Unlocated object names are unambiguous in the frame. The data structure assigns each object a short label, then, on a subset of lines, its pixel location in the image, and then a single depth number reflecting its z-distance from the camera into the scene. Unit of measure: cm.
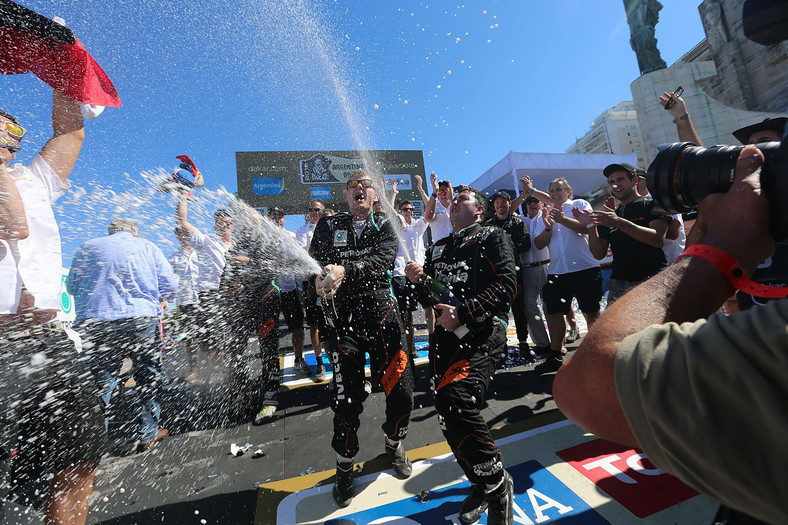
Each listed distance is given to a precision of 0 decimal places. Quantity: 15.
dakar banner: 2183
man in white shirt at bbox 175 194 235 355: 469
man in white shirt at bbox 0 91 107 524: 160
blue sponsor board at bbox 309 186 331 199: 2222
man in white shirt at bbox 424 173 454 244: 522
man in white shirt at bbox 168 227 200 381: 466
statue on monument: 2449
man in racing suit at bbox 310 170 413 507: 258
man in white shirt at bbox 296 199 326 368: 508
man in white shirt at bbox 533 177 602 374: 440
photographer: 51
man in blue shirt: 306
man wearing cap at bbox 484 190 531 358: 518
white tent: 1648
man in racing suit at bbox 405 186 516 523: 210
